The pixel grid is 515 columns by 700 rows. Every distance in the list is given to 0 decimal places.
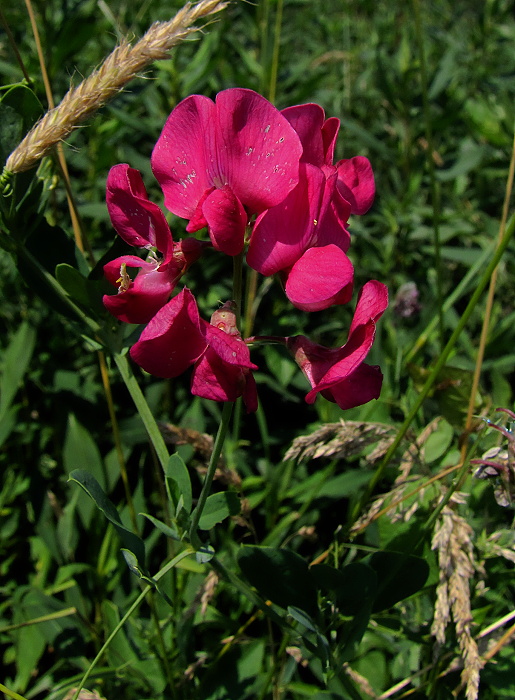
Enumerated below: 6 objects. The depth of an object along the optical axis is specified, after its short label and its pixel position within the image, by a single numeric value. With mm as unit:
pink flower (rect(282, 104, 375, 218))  115
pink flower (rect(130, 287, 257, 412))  107
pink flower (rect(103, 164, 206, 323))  114
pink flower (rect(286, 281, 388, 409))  109
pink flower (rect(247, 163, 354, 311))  111
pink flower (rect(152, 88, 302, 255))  110
